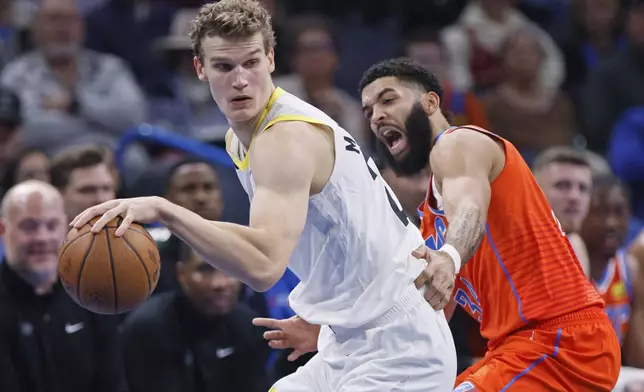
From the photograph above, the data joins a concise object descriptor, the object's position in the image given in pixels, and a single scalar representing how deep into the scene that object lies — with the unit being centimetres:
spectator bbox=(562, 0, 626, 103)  2262
